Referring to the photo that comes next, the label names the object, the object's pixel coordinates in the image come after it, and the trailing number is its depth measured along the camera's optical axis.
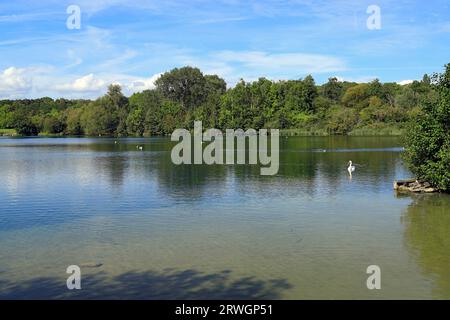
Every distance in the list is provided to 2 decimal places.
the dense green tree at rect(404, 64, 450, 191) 24.97
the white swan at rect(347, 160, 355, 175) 35.47
